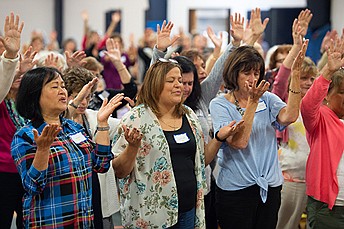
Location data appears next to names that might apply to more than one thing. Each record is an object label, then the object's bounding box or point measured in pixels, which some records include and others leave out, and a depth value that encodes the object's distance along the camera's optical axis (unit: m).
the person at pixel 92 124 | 4.84
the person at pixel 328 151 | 4.93
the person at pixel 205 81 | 5.42
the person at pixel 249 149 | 4.78
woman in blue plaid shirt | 3.79
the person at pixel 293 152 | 5.81
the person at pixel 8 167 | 5.29
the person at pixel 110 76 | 11.62
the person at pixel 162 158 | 4.43
